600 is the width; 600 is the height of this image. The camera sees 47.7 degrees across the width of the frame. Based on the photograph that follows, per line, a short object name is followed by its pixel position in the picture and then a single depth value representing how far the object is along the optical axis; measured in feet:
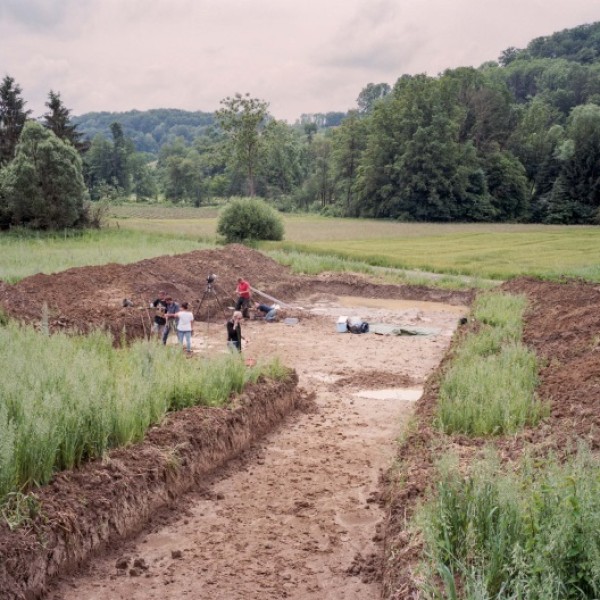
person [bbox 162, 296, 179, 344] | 56.08
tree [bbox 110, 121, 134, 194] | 342.23
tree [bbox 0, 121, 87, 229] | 130.00
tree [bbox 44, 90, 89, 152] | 176.86
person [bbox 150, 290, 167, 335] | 56.59
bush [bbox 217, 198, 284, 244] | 142.00
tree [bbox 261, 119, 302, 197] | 346.74
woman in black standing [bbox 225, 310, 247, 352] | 51.52
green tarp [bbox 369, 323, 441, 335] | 68.23
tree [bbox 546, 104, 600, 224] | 227.81
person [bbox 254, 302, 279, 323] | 73.97
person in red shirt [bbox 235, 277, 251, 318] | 71.00
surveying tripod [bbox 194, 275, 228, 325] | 67.10
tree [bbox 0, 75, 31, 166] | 166.91
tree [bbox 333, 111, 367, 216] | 276.00
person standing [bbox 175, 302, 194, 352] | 52.37
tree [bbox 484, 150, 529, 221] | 242.99
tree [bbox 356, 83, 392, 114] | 608.19
